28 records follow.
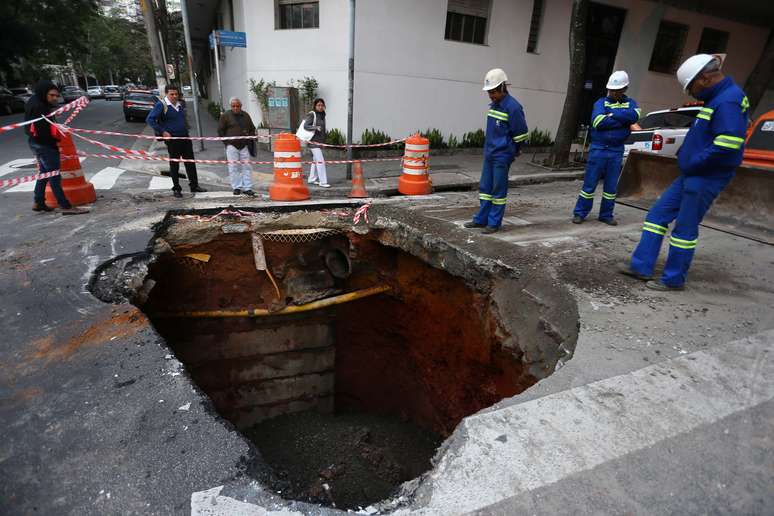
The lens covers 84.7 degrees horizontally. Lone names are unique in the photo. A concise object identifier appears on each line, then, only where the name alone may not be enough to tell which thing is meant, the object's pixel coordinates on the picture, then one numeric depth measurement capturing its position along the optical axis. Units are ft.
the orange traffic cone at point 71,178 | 21.74
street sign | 35.86
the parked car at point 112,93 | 140.67
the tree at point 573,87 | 33.42
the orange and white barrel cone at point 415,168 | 26.27
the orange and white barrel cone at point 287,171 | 23.39
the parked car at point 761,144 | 21.26
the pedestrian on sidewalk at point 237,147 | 25.46
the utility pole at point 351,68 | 29.35
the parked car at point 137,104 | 70.54
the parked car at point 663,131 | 28.89
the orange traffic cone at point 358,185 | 25.66
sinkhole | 17.54
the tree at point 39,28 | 84.53
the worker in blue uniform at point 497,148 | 16.66
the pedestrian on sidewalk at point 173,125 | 23.97
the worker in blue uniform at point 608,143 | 17.78
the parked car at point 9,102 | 72.79
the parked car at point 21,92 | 82.16
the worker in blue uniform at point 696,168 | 11.57
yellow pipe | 19.77
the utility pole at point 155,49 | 41.52
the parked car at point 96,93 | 143.97
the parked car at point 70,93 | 120.58
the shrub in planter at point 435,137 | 41.16
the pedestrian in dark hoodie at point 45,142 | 19.79
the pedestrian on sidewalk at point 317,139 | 29.17
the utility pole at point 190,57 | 34.04
